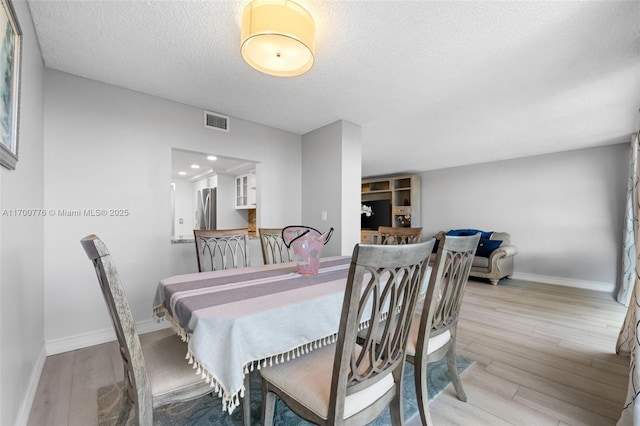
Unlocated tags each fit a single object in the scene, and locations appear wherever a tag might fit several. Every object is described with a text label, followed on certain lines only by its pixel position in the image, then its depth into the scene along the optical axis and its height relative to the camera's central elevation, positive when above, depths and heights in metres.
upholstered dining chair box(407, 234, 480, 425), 1.26 -0.53
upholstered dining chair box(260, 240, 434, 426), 0.85 -0.57
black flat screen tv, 6.89 -0.03
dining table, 1.00 -0.43
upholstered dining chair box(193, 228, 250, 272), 2.06 -0.26
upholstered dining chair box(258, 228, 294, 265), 2.44 -0.29
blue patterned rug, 1.47 -1.09
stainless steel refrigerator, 6.19 +0.16
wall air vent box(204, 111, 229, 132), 3.01 +1.04
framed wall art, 1.14 +0.60
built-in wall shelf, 6.48 +0.36
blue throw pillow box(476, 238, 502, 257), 4.78 -0.57
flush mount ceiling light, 1.35 +0.94
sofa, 4.62 -0.74
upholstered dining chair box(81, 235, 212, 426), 0.89 -0.63
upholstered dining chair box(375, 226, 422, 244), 2.60 -0.20
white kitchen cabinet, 5.73 +0.52
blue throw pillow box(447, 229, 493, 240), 5.21 -0.34
